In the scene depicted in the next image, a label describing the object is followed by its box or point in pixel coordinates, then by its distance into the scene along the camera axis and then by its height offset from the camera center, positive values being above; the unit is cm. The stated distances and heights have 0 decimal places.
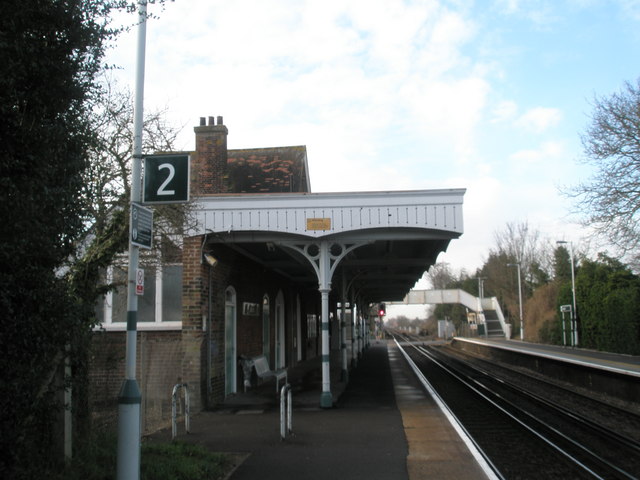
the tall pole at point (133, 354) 529 -36
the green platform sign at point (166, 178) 609 +140
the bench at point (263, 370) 1501 -148
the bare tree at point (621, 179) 2098 +459
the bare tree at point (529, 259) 5772 +500
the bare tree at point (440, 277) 9088 +526
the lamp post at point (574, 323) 3364 -80
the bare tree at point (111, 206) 720 +147
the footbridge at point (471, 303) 5591 +79
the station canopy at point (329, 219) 1187 +190
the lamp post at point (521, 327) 4692 -137
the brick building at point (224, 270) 1172 +91
